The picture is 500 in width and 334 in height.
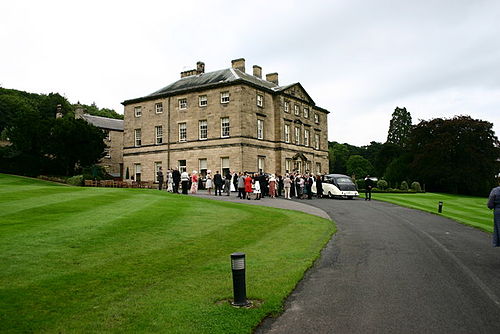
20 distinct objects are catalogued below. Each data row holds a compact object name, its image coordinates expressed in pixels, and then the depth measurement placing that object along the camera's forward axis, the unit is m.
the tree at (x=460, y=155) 48.44
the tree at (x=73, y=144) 45.47
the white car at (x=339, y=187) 30.83
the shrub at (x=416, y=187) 46.38
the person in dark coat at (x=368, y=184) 29.00
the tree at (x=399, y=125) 81.88
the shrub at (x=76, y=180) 37.06
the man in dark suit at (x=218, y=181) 28.50
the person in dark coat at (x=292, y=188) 30.97
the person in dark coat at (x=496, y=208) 9.53
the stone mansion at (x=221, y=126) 43.47
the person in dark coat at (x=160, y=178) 31.83
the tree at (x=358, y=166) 108.61
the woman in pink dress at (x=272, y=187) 29.72
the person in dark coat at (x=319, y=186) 31.17
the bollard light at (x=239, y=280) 6.29
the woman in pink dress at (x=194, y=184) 31.10
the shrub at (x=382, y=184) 46.48
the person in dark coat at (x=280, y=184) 31.44
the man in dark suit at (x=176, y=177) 28.36
